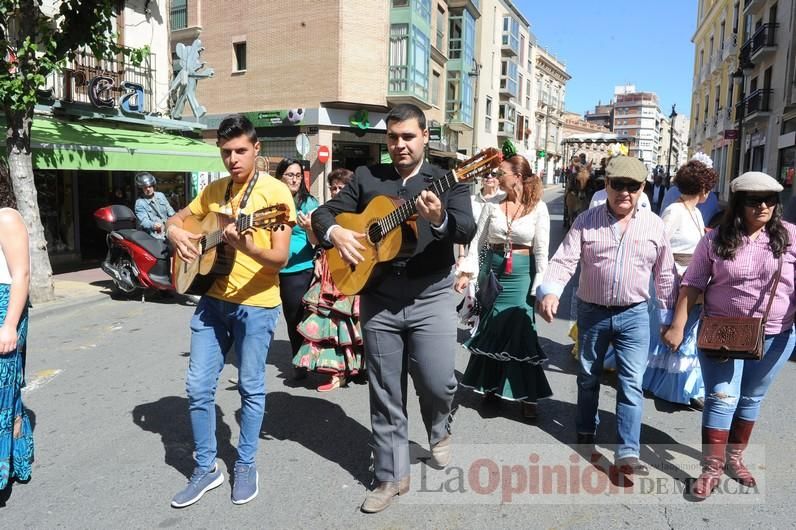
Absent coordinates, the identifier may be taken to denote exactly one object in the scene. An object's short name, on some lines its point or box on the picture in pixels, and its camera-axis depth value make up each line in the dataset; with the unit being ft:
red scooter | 27.91
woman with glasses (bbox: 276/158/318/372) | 16.72
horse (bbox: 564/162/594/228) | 43.79
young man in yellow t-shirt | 10.12
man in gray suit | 9.70
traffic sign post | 67.15
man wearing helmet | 29.91
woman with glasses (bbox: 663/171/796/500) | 10.22
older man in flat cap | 11.21
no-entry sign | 75.46
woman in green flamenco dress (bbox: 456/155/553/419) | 14.21
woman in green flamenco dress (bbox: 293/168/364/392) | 16.05
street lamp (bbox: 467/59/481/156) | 116.36
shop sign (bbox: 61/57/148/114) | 39.11
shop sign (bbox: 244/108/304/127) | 77.56
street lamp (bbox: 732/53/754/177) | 68.30
